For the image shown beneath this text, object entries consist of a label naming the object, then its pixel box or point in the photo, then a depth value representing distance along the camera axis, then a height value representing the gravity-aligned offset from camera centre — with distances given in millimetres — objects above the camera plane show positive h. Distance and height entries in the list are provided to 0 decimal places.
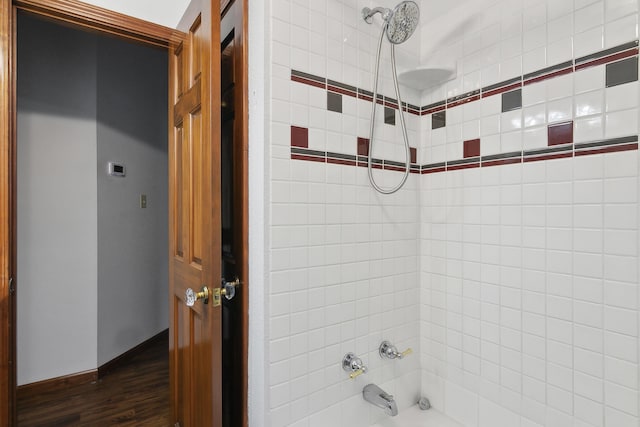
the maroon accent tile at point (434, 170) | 1515 +188
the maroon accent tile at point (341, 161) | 1273 +192
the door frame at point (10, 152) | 1224 +219
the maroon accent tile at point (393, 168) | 1465 +190
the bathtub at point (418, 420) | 1431 -941
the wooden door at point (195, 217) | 1095 -28
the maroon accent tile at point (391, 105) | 1465 +475
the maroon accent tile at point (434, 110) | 1518 +474
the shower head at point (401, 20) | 1145 +682
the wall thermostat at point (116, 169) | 2459 +313
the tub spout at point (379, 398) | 1230 -743
